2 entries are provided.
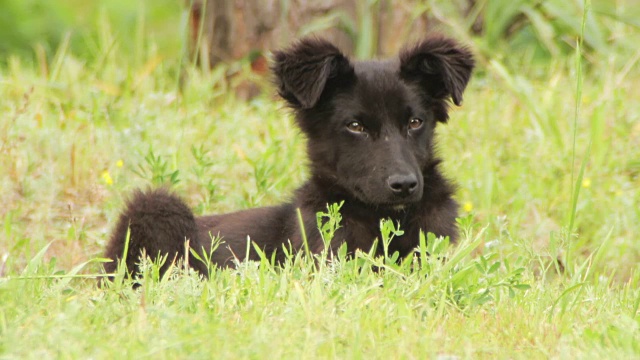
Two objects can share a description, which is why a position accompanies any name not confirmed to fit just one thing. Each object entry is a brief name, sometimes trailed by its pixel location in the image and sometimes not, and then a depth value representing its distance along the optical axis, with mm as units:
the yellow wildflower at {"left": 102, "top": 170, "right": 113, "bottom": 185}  11102
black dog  8812
